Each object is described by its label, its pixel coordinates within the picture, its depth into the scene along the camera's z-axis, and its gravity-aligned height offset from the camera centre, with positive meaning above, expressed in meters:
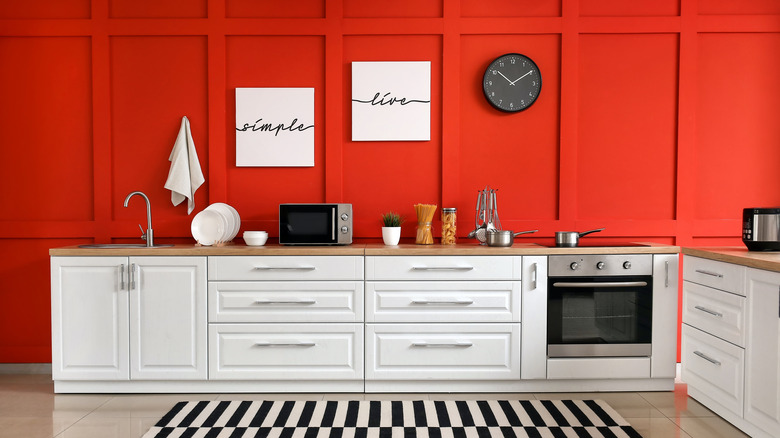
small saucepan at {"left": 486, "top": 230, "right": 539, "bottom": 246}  3.05 -0.18
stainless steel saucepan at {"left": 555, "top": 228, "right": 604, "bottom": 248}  3.14 -0.19
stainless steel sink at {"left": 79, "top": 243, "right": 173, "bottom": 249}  3.23 -0.26
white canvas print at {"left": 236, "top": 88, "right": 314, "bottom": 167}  3.37 +0.50
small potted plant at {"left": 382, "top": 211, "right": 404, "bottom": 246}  3.19 -0.14
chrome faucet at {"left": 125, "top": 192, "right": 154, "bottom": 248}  3.16 -0.17
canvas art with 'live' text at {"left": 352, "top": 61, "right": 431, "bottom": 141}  3.37 +0.69
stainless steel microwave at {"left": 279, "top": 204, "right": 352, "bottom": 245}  3.10 -0.12
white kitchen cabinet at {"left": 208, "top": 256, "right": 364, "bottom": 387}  2.90 -0.64
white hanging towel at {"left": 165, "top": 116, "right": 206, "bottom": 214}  3.27 +0.21
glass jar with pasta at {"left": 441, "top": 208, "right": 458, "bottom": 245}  3.25 -0.12
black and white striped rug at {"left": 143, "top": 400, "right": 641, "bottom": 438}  2.44 -1.05
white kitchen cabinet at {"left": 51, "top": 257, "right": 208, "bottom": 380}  2.90 -0.58
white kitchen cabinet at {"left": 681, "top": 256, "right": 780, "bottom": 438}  2.22 -0.63
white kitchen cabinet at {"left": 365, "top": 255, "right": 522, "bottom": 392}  2.90 -0.62
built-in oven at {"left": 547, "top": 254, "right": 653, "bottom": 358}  2.91 -0.55
